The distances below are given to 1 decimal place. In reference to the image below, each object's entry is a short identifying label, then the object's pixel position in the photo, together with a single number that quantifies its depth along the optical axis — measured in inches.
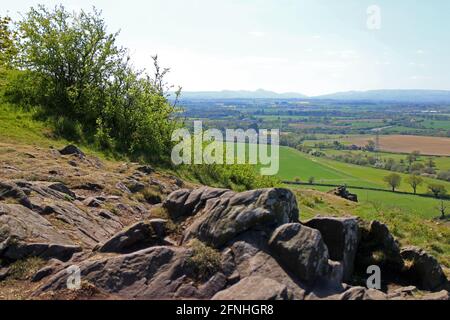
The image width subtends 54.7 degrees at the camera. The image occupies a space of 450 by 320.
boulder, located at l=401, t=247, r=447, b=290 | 554.0
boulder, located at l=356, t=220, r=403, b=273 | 553.0
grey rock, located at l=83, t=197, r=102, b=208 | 678.6
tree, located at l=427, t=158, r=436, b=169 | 4956.2
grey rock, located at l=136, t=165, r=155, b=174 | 1013.2
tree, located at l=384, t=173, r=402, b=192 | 3661.9
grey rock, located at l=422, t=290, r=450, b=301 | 424.5
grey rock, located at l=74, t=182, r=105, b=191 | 755.8
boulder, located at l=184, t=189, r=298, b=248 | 467.5
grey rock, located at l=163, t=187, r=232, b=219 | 560.4
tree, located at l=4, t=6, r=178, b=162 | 1291.8
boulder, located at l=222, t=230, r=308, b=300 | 404.8
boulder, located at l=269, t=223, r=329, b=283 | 417.7
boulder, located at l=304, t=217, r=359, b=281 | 508.4
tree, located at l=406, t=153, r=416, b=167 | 5250.0
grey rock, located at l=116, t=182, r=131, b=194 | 805.8
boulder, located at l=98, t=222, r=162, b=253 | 482.9
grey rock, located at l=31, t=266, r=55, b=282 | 443.8
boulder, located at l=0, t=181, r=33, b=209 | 564.1
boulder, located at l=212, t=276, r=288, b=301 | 368.5
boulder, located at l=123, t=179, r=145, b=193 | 840.9
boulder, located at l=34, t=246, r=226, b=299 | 405.4
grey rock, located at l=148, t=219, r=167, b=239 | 512.1
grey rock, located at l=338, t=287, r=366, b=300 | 385.7
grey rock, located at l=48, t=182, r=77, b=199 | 673.6
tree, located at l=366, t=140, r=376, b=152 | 6505.9
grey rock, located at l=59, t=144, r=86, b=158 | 963.3
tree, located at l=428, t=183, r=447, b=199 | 3314.5
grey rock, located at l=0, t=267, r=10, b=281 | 448.5
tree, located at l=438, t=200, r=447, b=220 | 2192.5
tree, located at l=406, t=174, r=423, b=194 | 3449.8
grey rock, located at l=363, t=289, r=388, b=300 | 392.2
